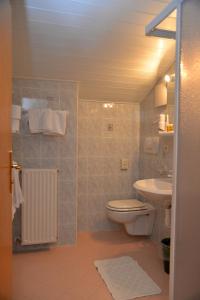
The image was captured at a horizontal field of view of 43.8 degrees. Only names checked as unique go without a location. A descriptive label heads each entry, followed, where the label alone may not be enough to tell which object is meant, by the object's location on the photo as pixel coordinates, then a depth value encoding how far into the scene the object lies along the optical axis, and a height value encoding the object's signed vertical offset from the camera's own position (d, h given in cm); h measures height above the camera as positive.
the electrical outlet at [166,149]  269 -4
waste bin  224 -100
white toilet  281 -81
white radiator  261 -67
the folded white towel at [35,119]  257 +26
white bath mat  198 -118
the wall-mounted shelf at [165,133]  243 +12
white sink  201 -39
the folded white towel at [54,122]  255 +23
